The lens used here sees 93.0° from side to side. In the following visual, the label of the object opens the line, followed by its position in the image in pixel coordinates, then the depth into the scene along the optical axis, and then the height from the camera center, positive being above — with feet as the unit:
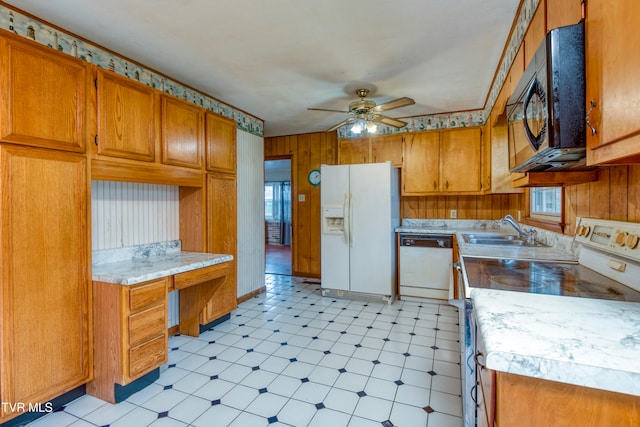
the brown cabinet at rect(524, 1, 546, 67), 4.97 +3.16
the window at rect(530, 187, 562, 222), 7.48 +0.18
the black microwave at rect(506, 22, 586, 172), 3.29 +1.30
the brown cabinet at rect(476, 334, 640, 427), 2.11 -1.43
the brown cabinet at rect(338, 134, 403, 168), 13.84 +2.91
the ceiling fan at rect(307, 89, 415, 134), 9.61 +3.26
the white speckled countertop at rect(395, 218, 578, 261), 6.13 -0.92
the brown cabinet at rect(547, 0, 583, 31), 3.58 +2.61
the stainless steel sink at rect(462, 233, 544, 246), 8.45 -0.91
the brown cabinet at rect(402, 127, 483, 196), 12.76 +2.10
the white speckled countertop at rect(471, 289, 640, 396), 2.06 -1.05
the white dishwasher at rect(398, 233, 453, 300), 12.11 -2.21
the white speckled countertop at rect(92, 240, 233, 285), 6.54 -1.29
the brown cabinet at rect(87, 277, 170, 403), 6.31 -2.59
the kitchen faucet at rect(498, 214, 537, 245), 8.44 -0.68
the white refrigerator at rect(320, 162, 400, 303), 12.32 -0.73
